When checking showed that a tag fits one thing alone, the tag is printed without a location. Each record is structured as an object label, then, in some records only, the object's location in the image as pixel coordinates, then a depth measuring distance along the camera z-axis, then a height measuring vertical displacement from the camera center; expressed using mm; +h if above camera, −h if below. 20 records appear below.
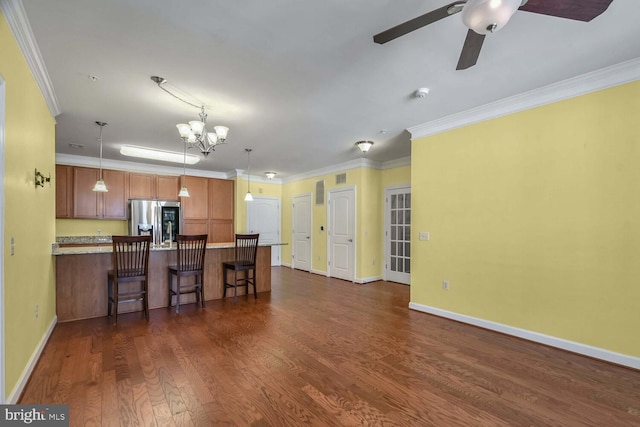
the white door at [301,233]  7184 -381
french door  5695 -342
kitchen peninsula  3467 -806
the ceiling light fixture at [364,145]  4484 +1143
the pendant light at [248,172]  5206 +1130
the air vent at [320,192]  6762 +610
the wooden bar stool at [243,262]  4441 -694
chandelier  3006 +973
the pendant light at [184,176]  6228 +952
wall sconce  2549 +378
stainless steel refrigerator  5801 +10
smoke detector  2838 +1272
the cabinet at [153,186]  6035 +702
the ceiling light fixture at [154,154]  4637 +1088
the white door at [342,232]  5980 -323
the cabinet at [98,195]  5488 +463
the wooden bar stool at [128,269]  3367 -628
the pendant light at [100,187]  4100 +458
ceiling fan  1237 +1017
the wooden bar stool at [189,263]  3887 -633
